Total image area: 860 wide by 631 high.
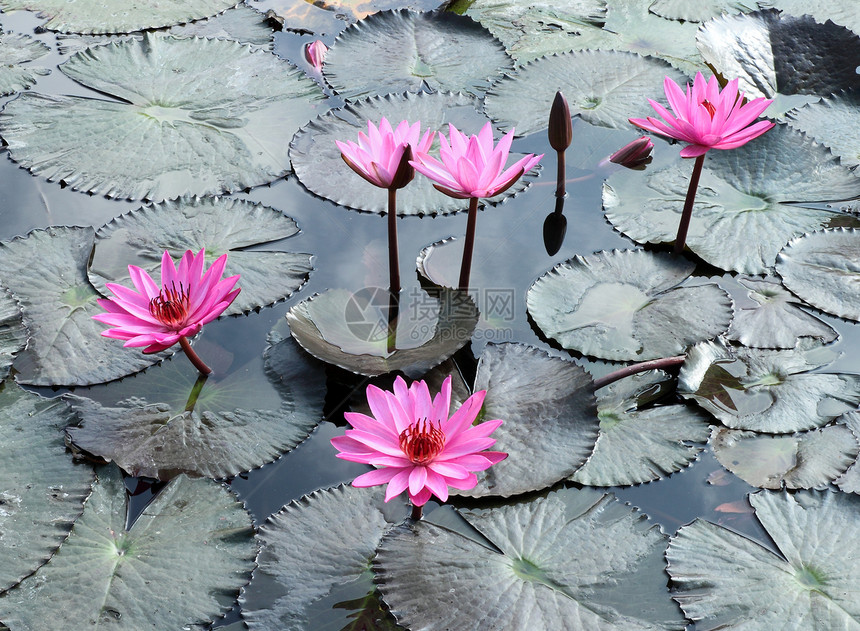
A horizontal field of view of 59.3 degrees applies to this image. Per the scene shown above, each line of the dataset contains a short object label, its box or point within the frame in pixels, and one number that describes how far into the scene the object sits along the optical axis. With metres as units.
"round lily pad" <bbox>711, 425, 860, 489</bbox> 2.04
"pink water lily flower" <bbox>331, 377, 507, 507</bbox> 1.68
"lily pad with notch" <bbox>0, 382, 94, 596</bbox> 1.83
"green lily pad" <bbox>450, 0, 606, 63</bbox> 3.86
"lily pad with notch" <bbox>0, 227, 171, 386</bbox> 2.31
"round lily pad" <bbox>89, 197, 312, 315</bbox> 2.59
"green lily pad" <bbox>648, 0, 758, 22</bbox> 4.02
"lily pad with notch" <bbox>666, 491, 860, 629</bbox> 1.74
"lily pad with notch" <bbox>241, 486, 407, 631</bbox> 1.75
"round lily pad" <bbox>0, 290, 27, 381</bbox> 2.28
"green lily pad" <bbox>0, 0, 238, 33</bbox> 3.94
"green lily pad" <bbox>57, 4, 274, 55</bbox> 3.86
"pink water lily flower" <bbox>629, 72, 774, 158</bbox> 2.40
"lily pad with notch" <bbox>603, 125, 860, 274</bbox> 2.74
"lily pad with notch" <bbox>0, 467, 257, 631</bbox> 1.73
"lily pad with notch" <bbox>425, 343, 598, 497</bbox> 2.01
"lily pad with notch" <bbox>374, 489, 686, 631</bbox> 1.71
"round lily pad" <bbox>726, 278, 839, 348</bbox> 2.42
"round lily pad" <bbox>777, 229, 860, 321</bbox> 2.52
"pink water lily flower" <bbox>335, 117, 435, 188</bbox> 2.33
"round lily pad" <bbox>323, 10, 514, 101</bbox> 3.54
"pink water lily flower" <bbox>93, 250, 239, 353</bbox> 2.03
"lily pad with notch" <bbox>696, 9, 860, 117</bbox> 3.52
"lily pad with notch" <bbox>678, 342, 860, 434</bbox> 2.19
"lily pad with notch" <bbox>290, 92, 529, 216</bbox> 2.94
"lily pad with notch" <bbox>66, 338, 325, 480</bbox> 2.07
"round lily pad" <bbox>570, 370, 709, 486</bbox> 2.05
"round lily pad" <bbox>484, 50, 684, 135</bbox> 3.35
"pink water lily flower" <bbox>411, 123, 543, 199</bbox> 2.26
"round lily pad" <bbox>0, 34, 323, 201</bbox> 3.05
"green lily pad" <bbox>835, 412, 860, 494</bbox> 2.02
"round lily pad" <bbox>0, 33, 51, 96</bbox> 3.50
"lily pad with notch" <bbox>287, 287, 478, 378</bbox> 2.22
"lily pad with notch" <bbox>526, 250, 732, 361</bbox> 2.39
